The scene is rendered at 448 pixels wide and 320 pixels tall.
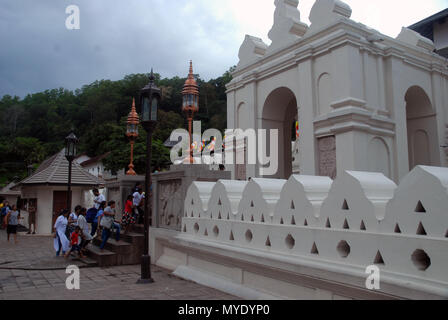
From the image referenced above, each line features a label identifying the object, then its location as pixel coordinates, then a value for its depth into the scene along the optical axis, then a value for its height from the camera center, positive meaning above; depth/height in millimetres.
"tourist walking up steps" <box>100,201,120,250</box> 9695 -688
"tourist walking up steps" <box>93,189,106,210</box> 12190 -18
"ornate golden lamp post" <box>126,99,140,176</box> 13258 +2748
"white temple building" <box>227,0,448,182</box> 10867 +3653
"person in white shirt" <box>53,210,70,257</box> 10303 -1043
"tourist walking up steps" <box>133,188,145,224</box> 10203 -141
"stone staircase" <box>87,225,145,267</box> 9047 -1374
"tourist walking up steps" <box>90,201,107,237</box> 11516 -662
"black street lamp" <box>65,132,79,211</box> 13531 +1991
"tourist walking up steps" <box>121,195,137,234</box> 9992 -472
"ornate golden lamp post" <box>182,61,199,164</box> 9016 +2511
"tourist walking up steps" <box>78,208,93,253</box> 10031 -907
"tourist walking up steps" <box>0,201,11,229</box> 21150 -887
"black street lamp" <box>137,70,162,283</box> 7220 +1777
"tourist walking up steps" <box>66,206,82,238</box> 11492 -751
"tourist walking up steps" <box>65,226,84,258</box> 9961 -1146
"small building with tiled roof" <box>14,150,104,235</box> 20000 +565
